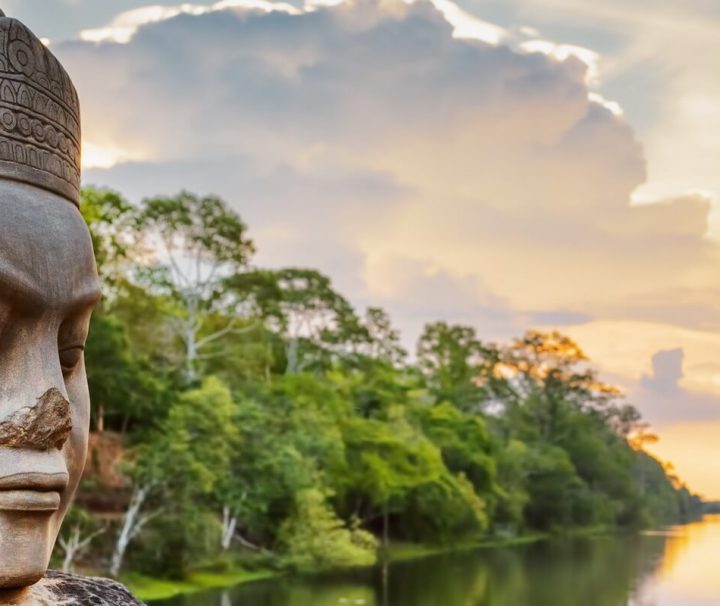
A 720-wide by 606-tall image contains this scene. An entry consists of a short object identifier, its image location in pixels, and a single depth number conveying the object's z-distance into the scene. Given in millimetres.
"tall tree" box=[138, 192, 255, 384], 24656
